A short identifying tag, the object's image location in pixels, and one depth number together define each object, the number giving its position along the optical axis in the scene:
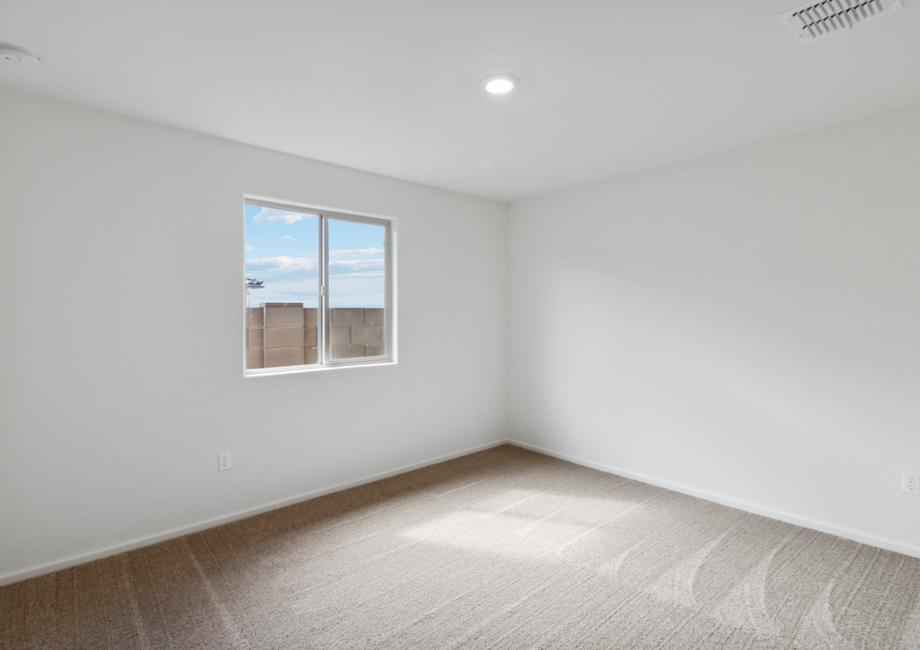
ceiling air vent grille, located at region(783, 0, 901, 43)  1.71
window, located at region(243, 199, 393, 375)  3.28
